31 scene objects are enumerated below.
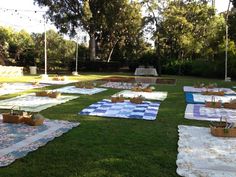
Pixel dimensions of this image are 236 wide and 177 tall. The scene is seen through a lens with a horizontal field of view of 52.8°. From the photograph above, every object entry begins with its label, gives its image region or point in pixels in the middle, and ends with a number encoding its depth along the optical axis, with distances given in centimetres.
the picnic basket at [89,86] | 864
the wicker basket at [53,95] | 670
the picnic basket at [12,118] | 426
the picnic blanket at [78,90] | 791
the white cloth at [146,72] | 1587
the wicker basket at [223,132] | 390
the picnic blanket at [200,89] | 886
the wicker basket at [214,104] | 602
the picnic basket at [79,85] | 874
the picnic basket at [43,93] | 678
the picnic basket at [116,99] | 637
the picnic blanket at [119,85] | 945
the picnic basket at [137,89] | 832
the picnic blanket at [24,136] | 305
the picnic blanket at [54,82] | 1004
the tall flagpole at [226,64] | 1286
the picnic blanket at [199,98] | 688
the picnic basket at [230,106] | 602
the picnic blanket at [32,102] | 557
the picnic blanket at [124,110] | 509
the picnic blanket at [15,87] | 768
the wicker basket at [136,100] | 628
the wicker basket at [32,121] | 414
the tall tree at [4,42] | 1627
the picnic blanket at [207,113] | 511
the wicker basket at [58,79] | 1109
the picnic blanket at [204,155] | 276
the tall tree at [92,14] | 1634
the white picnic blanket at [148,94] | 725
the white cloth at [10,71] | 1286
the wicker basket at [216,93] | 802
